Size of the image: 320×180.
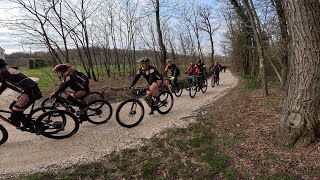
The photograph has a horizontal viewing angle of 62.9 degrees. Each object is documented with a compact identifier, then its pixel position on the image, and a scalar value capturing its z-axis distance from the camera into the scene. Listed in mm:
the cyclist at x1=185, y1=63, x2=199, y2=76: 13164
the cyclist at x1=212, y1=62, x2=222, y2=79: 17188
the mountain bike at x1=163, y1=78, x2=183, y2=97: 11519
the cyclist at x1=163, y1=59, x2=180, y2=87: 12227
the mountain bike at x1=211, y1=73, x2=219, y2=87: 16639
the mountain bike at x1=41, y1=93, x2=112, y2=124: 6676
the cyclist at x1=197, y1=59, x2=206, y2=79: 14102
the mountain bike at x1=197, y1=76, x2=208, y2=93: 12842
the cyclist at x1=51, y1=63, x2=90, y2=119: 6316
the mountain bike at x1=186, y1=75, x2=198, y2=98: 11758
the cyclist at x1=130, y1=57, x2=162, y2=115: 7605
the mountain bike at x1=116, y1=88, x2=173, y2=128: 6926
